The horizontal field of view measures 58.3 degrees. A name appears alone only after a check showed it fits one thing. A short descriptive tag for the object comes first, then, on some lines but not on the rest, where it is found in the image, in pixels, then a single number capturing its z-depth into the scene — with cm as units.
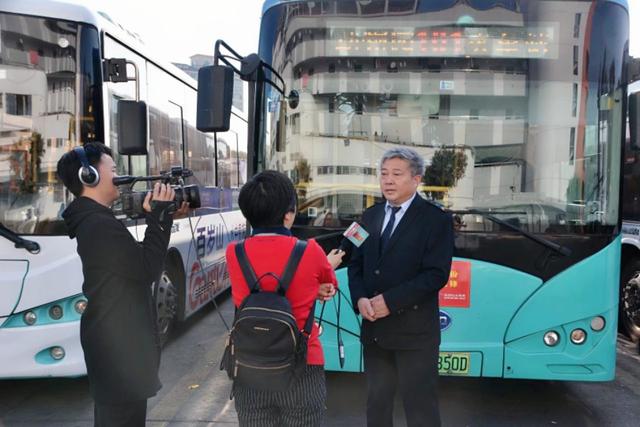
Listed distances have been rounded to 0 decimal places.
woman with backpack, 210
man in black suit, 293
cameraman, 236
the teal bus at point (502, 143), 392
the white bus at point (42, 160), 414
